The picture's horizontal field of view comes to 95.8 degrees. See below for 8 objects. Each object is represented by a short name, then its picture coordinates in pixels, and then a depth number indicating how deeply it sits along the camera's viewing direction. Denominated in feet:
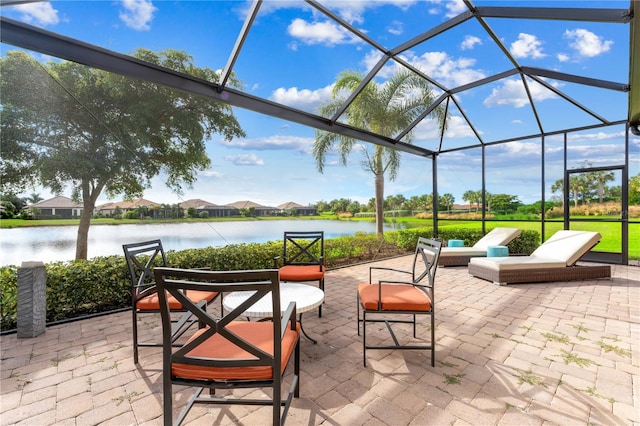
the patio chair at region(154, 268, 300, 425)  4.80
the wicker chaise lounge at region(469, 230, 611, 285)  17.51
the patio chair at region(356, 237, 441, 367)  8.38
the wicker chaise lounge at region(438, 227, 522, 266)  22.99
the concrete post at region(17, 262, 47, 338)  10.02
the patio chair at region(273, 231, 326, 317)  12.50
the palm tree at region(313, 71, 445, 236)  26.58
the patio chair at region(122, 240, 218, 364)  8.53
